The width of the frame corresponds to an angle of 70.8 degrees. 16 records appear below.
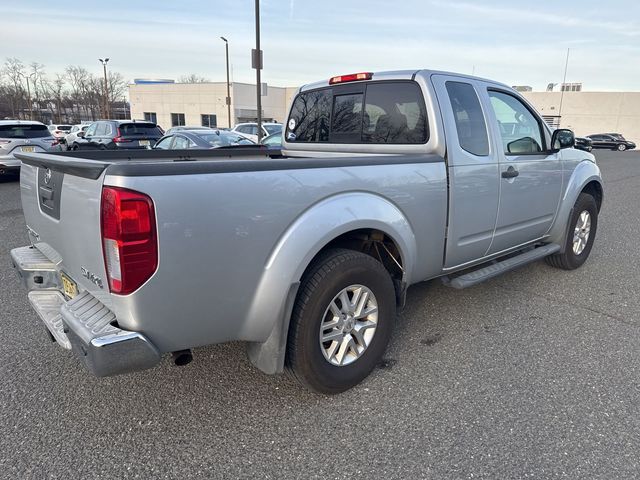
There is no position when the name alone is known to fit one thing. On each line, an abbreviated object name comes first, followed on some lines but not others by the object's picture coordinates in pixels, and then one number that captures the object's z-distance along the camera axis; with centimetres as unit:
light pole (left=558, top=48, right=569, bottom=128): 5038
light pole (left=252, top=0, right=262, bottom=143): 1456
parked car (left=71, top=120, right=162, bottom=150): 1458
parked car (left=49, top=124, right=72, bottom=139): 3024
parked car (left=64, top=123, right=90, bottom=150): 1914
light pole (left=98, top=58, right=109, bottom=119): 4634
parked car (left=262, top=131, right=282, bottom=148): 1393
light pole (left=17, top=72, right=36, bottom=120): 5512
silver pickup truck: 200
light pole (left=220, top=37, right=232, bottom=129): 3180
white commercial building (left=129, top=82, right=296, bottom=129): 5216
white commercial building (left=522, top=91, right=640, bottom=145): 4769
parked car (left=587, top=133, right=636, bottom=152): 4072
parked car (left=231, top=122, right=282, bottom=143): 1980
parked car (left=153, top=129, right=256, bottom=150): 1116
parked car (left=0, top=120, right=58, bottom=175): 1092
